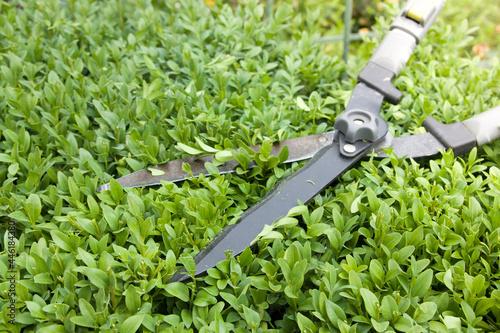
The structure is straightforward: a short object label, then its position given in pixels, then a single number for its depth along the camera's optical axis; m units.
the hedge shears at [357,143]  0.57
